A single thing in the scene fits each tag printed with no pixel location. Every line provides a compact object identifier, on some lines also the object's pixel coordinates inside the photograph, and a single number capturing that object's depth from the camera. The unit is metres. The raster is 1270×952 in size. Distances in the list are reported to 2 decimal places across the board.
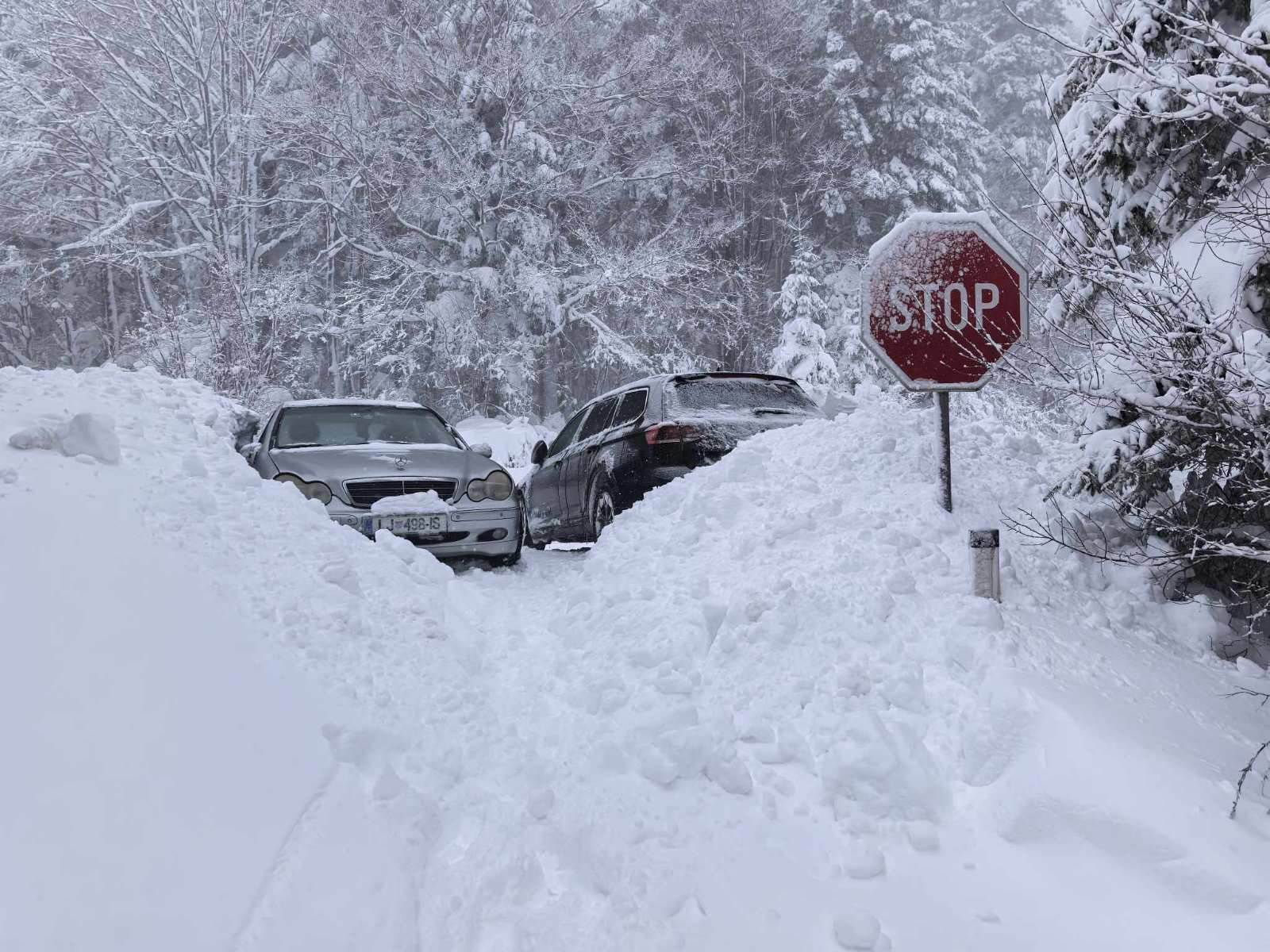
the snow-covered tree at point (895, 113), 22.28
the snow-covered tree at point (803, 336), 20.52
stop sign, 4.81
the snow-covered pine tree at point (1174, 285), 3.08
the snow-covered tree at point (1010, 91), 27.48
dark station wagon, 7.02
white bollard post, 4.12
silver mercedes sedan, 6.51
